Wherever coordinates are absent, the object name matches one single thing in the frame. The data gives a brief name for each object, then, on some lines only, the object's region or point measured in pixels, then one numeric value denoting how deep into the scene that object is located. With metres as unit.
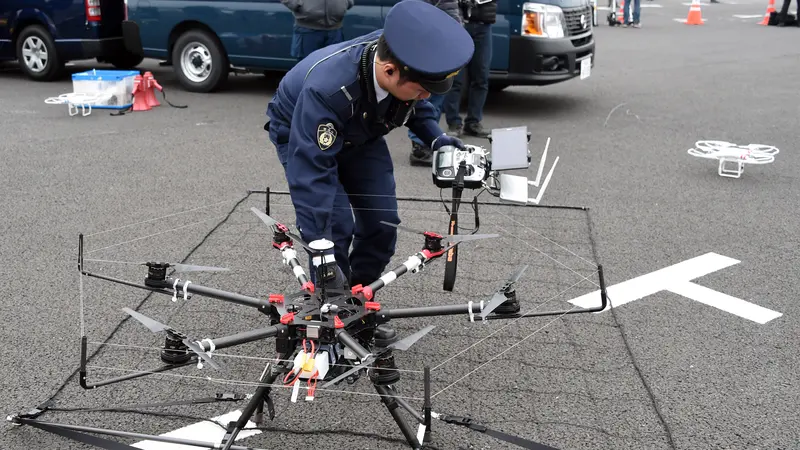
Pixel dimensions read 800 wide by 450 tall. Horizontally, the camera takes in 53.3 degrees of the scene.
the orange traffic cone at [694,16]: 17.67
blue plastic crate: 8.36
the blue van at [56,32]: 9.34
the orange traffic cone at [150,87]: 8.56
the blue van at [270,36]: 7.91
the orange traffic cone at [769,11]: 17.47
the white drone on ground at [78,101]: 8.11
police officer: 2.79
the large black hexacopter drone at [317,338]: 2.54
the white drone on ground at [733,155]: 6.33
